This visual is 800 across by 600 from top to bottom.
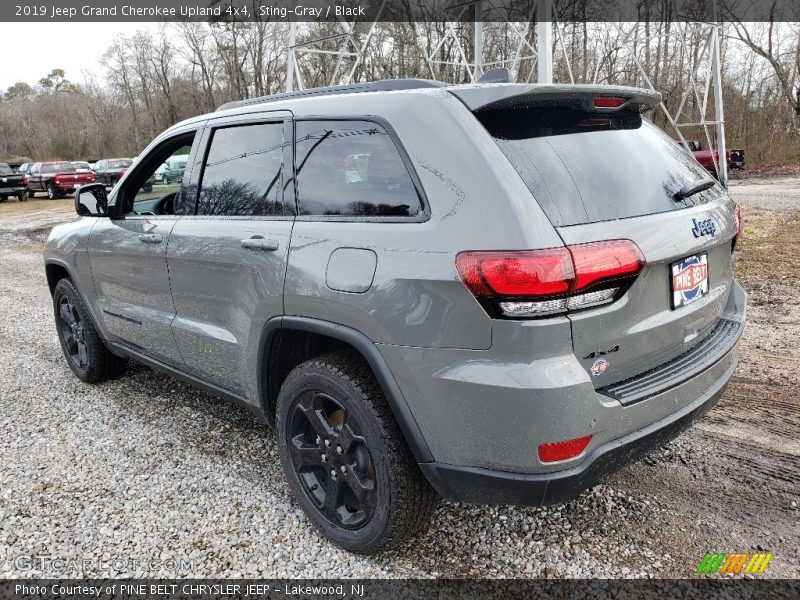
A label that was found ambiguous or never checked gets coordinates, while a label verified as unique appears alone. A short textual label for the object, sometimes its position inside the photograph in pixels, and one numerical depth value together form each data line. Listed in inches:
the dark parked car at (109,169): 1117.7
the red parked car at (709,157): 783.6
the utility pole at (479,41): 510.3
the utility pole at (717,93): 465.4
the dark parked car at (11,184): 1037.6
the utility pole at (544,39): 379.6
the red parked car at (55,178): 1044.5
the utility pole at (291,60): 478.6
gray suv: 76.9
